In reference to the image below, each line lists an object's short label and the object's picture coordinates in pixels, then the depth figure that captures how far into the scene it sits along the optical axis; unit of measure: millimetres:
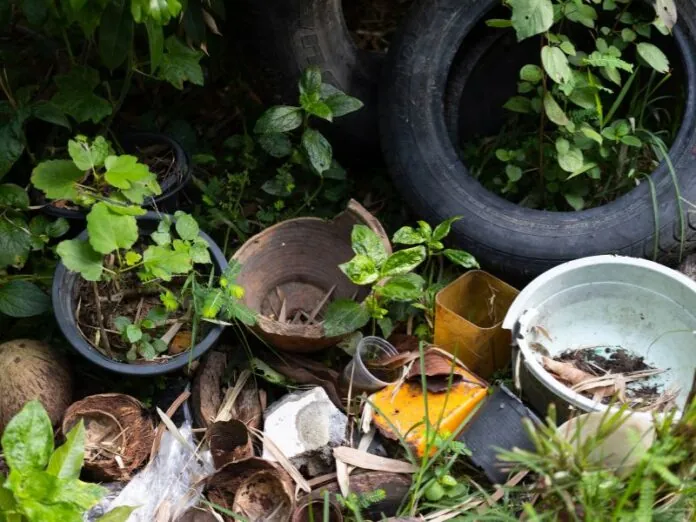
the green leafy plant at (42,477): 1595
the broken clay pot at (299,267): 2328
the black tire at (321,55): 2490
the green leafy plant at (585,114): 2285
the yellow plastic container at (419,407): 2000
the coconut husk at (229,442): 2000
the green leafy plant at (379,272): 2102
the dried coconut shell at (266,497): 1912
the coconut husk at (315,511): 1869
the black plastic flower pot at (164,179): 2301
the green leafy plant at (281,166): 2375
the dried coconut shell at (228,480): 1930
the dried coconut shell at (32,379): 2059
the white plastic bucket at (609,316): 2076
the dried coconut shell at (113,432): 2008
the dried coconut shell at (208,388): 2168
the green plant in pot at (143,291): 1901
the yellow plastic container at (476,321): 2162
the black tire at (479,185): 2256
